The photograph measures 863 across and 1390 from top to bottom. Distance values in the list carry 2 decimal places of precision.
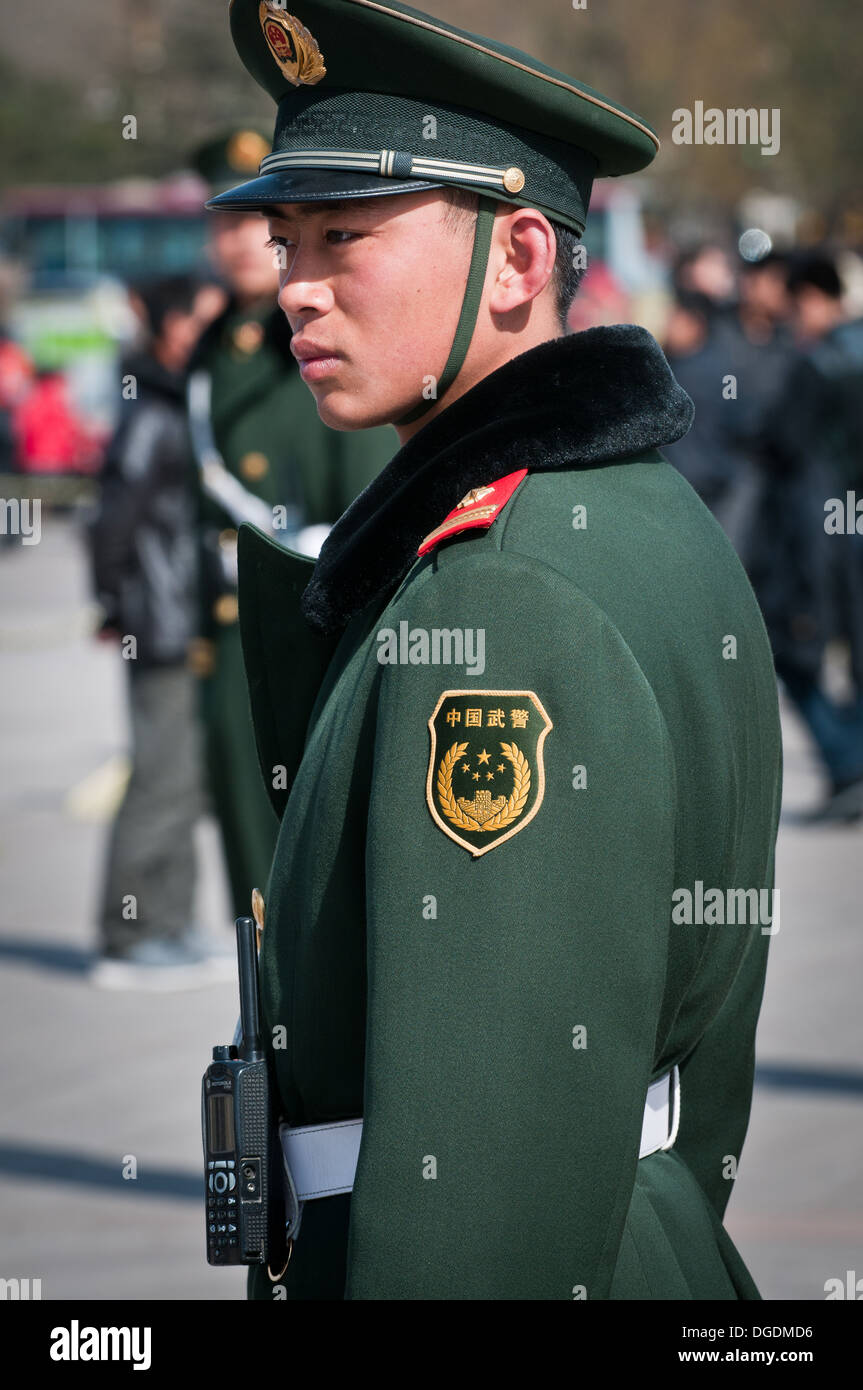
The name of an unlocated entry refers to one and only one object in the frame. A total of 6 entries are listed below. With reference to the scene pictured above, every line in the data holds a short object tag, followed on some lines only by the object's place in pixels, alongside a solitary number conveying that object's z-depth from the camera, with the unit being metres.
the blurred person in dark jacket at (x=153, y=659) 11.80
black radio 3.30
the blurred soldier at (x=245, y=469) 8.61
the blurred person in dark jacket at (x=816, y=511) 16.23
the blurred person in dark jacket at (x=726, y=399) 17.73
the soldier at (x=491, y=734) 2.79
